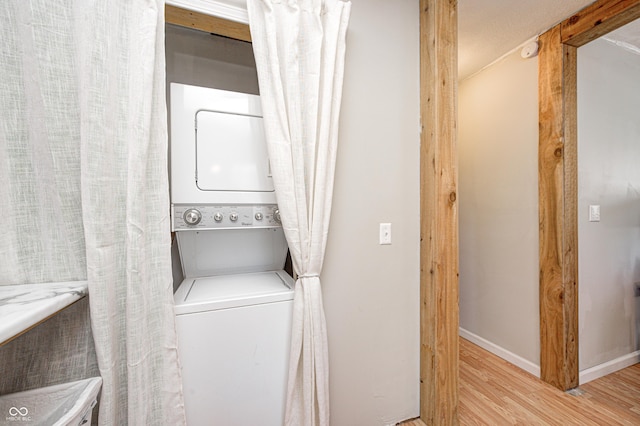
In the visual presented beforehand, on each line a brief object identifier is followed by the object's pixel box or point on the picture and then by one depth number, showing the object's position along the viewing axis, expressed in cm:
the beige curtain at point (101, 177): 90
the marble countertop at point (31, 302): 60
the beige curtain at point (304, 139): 113
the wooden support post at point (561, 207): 179
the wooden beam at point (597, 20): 151
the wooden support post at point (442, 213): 140
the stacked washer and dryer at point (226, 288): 106
